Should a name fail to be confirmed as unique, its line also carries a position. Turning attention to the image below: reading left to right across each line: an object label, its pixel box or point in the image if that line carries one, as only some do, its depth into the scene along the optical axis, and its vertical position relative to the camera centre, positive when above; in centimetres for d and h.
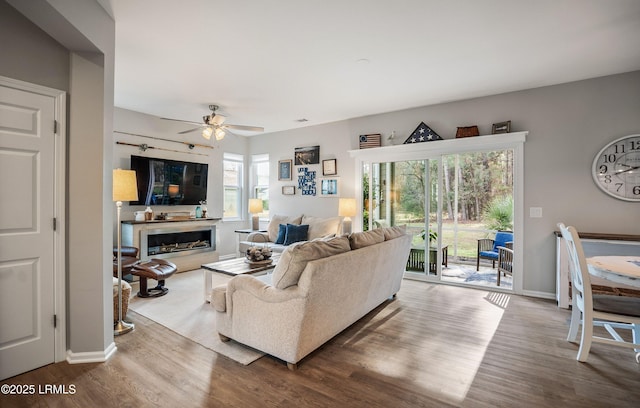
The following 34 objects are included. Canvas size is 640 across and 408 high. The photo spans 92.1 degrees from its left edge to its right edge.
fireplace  511 -72
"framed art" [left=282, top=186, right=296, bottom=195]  654 +26
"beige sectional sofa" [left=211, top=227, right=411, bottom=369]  225 -77
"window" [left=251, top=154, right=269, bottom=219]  717 +53
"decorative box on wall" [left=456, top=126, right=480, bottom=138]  446 +105
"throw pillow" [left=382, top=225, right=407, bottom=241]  336 -34
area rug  263 -124
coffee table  349 -77
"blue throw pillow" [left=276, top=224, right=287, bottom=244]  569 -58
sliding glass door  492 -6
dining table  211 -47
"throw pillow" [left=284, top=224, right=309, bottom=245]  557 -57
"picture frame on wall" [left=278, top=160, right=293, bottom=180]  658 +71
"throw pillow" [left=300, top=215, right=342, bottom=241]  554 -44
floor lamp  281 +8
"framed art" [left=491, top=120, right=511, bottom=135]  421 +105
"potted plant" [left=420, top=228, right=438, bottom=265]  492 -72
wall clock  361 +42
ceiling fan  453 +112
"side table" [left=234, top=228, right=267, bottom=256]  651 -69
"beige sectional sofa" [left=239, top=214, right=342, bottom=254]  555 -49
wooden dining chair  230 -80
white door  218 -22
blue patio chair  556 -74
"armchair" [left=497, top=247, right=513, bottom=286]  446 -85
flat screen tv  532 +39
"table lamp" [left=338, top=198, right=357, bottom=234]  534 -13
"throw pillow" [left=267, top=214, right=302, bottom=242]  598 -39
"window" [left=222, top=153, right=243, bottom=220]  694 +38
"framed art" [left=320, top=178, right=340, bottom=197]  592 +30
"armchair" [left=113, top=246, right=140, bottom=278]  396 -78
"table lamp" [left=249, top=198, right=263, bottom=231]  657 -13
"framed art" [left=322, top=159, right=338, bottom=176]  590 +68
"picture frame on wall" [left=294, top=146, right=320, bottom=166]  615 +96
